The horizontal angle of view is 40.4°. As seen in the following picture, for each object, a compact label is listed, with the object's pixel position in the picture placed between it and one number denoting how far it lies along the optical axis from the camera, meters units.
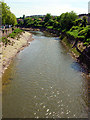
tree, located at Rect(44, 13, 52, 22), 142.73
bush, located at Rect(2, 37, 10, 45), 38.82
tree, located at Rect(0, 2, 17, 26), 53.11
